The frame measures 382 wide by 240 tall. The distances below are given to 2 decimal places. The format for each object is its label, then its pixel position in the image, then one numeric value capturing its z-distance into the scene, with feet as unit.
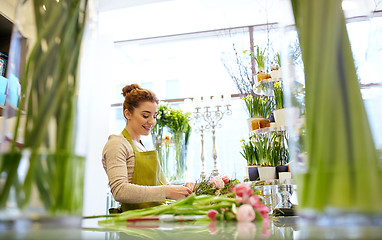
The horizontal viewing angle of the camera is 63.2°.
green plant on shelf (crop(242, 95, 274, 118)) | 7.21
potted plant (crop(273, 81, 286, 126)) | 6.22
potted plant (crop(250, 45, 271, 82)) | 6.84
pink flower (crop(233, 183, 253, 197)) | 2.37
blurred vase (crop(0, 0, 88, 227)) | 1.20
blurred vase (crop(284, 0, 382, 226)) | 0.98
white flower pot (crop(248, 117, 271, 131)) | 6.95
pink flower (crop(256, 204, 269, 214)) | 2.33
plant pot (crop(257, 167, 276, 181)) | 6.15
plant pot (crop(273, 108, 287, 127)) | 6.19
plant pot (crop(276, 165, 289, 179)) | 6.21
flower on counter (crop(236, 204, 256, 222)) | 2.08
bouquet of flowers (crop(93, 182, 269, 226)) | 2.17
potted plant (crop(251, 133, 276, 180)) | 6.17
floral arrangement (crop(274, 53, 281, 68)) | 6.81
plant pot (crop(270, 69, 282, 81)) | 6.37
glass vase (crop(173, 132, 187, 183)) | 11.14
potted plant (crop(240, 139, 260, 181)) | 6.64
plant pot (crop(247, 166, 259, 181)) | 6.63
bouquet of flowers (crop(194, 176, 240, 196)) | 4.23
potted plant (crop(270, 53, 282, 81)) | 6.38
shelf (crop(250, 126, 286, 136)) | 6.29
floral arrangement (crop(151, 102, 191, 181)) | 11.17
